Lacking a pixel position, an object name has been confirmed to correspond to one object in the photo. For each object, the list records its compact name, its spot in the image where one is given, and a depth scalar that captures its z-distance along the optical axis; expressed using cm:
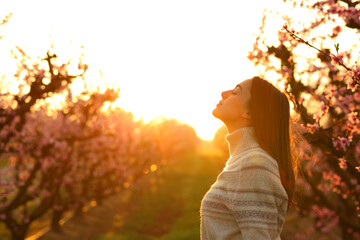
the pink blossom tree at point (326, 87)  410
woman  279
